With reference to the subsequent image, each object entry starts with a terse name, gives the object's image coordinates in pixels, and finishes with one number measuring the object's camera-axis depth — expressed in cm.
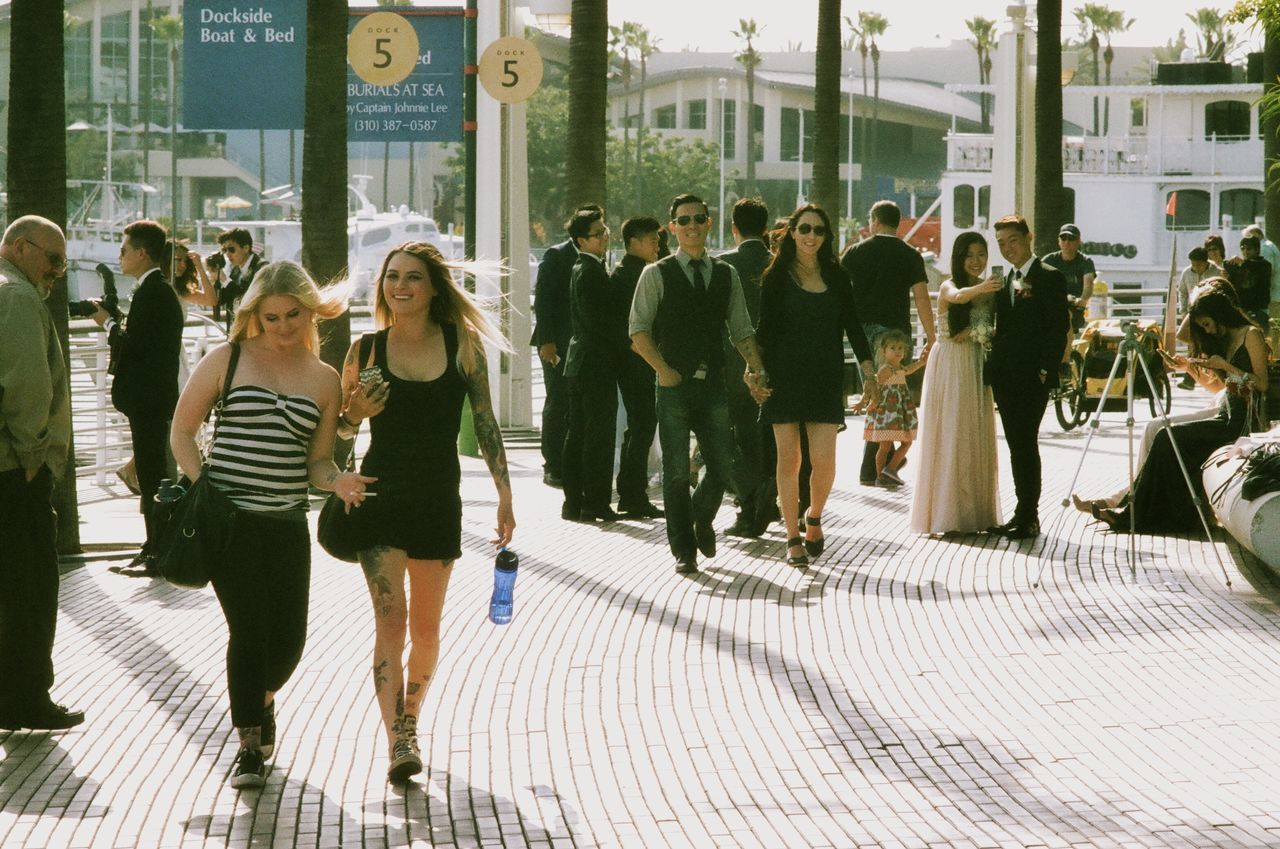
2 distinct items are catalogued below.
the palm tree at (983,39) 11019
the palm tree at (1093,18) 11525
